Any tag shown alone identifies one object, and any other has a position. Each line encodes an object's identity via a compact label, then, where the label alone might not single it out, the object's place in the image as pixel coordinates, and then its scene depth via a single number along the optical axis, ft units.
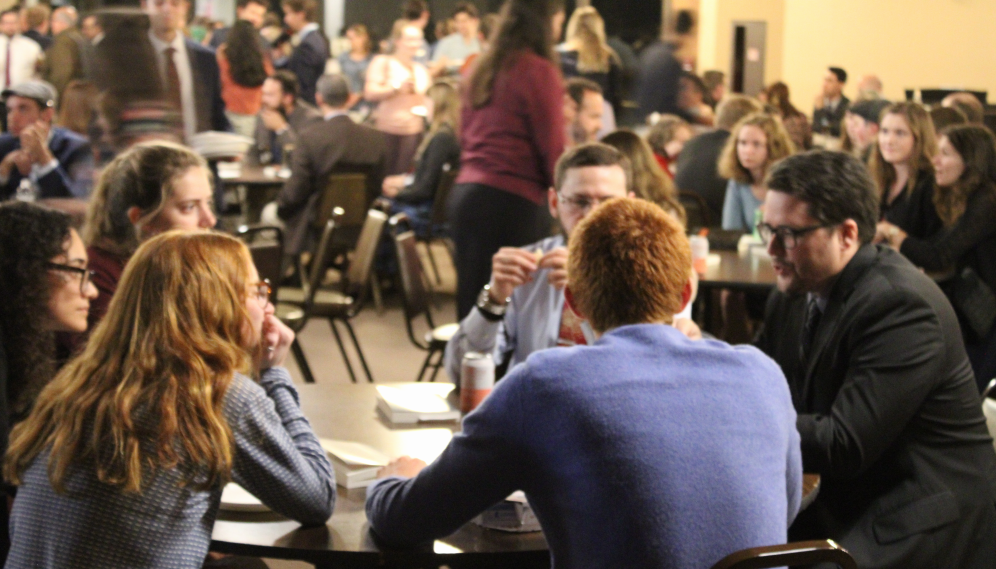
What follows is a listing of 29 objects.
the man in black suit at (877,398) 13.03
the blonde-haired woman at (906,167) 30.70
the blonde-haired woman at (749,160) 32.51
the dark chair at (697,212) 35.95
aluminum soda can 14.55
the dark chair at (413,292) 27.56
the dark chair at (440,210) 42.82
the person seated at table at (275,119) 48.58
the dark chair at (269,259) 26.32
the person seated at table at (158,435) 10.35
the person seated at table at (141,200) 18.69
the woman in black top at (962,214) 28.25
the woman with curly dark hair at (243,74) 50.62
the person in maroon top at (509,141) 27.64
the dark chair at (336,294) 29.63
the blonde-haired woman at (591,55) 48.28
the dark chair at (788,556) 8.80
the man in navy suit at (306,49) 61.04
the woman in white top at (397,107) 49.52
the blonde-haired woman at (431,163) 43.61
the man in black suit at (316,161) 40.51
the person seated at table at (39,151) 31.90
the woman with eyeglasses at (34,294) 14.19
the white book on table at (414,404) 15.26
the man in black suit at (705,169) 37.22
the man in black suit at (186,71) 29.09
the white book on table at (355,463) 12.58
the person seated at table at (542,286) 16.69
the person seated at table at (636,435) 8.93
